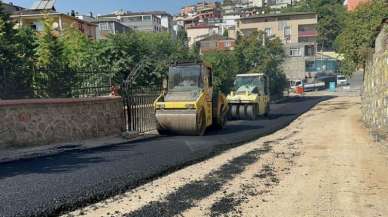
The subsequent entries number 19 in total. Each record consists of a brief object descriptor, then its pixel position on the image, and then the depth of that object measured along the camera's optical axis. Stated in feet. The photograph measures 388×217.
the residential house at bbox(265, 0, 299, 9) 514.27
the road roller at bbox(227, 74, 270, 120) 69.72
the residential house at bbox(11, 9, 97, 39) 162.84
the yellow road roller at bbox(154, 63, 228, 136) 47.44
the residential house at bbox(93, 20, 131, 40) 237.25
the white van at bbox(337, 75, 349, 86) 213.46
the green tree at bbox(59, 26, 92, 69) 76.48
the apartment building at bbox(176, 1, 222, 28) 442.67
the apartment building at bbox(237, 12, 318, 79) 284.00
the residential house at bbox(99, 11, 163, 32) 320.70
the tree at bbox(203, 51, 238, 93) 104.46
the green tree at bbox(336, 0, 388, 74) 76.48
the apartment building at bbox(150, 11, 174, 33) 350.23
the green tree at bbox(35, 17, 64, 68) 73.26
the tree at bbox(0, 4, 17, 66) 57.13
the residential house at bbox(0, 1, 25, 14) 183.83
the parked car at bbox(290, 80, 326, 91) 201.14
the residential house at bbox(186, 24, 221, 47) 361.10
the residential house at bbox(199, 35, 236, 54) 256.95
